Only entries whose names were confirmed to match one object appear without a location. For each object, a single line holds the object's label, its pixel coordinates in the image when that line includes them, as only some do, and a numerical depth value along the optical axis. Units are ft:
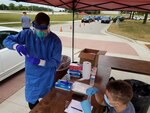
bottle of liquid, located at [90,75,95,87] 4.84
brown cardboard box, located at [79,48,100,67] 5.93
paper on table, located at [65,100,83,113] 3.51
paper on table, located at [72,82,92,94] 4.34
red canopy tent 6.02
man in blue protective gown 4.07
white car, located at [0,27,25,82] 8.33
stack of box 5.26
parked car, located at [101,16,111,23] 58.42
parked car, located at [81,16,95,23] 59.02
